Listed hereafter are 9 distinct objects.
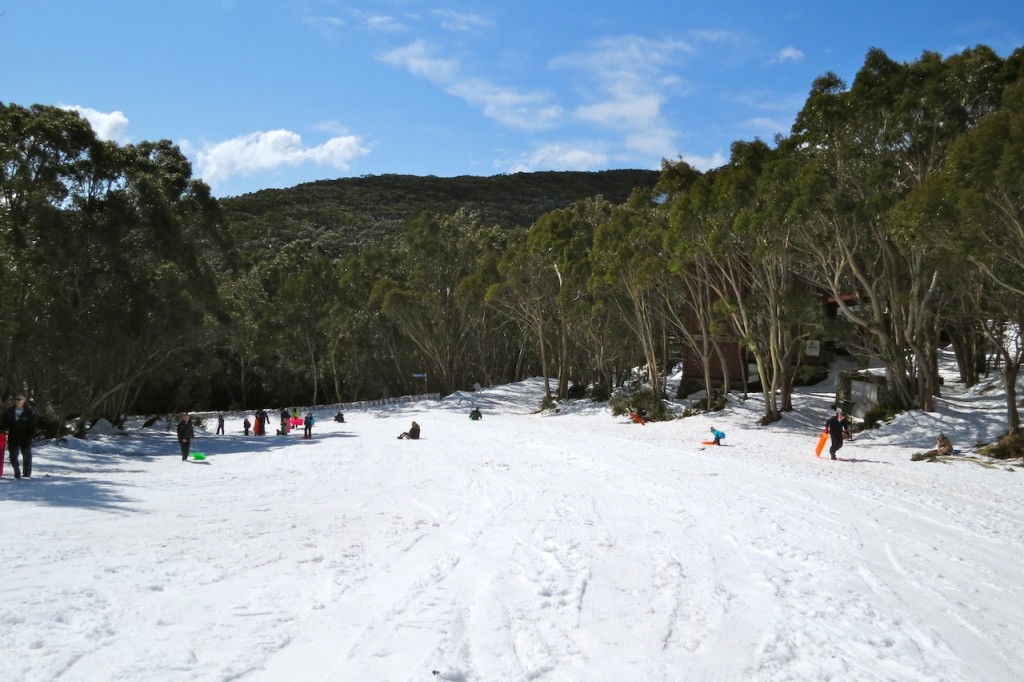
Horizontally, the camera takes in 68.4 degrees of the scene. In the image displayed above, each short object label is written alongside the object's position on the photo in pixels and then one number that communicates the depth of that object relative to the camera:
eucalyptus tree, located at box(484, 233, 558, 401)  38.47
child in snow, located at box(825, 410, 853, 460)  17.30
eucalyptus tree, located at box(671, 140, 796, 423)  22.11
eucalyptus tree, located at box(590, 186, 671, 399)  27.75
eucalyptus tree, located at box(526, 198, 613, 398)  33.09
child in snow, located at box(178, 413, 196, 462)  18.73
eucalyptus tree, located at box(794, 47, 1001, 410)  18.39
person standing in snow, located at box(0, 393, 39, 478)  12.27
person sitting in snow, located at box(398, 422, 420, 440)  26.35
